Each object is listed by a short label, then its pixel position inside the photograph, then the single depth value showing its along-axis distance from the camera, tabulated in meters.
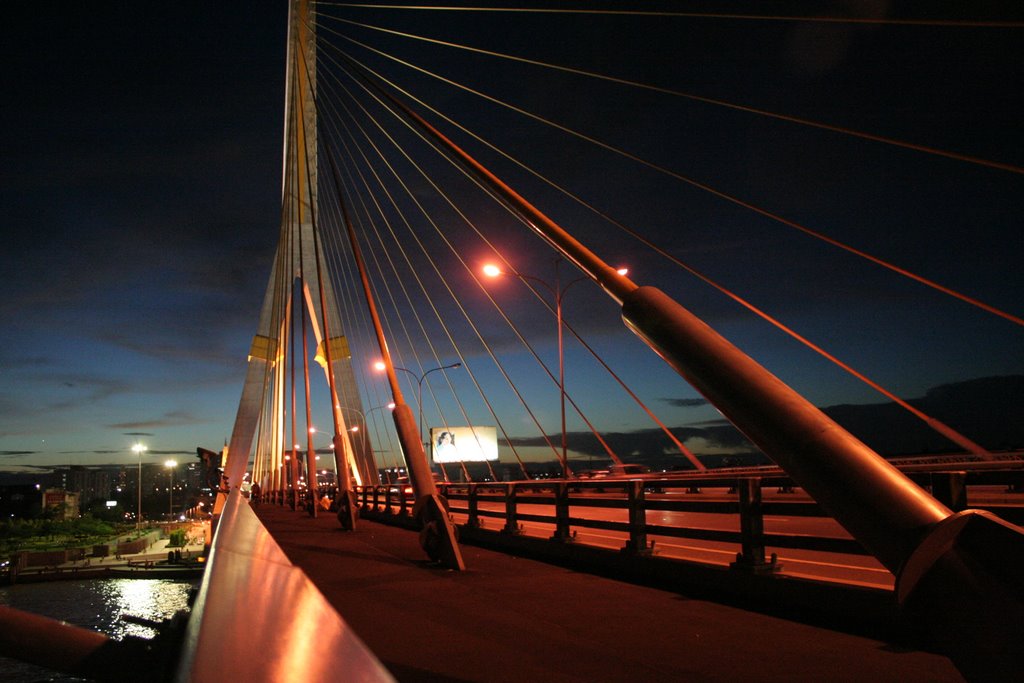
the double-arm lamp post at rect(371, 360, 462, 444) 52.06
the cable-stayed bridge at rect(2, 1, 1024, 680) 2.41
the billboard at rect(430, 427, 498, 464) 63.59
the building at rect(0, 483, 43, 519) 122.88
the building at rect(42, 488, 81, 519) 125.46
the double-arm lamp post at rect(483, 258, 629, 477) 23.29
